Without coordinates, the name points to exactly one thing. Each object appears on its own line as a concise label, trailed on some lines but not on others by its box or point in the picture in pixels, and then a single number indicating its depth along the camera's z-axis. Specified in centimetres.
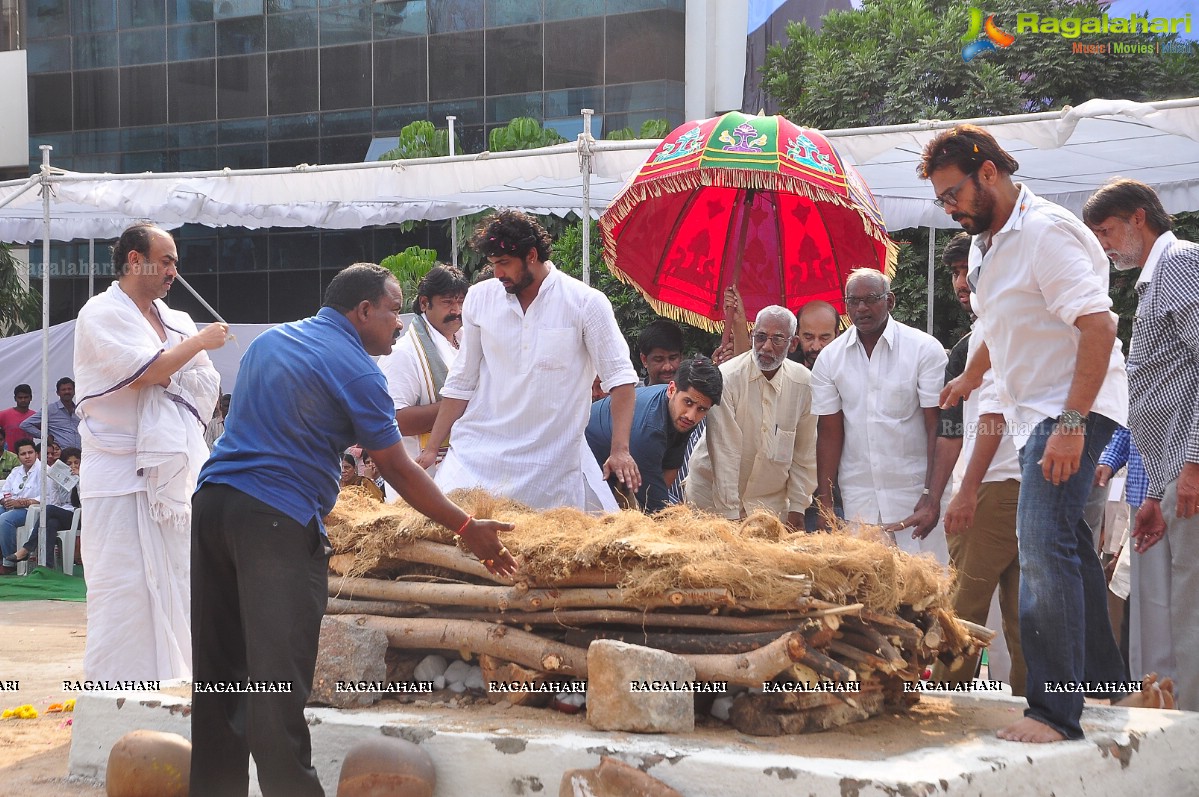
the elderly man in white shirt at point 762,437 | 629
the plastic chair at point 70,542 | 1217
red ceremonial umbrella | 716
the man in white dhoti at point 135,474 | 558
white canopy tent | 731
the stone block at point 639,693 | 395
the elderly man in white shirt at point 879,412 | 611
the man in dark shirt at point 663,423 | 576
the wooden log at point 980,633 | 467
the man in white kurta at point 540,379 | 538
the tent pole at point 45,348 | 999
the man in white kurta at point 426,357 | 621
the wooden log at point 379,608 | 471
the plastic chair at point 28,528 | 1225
